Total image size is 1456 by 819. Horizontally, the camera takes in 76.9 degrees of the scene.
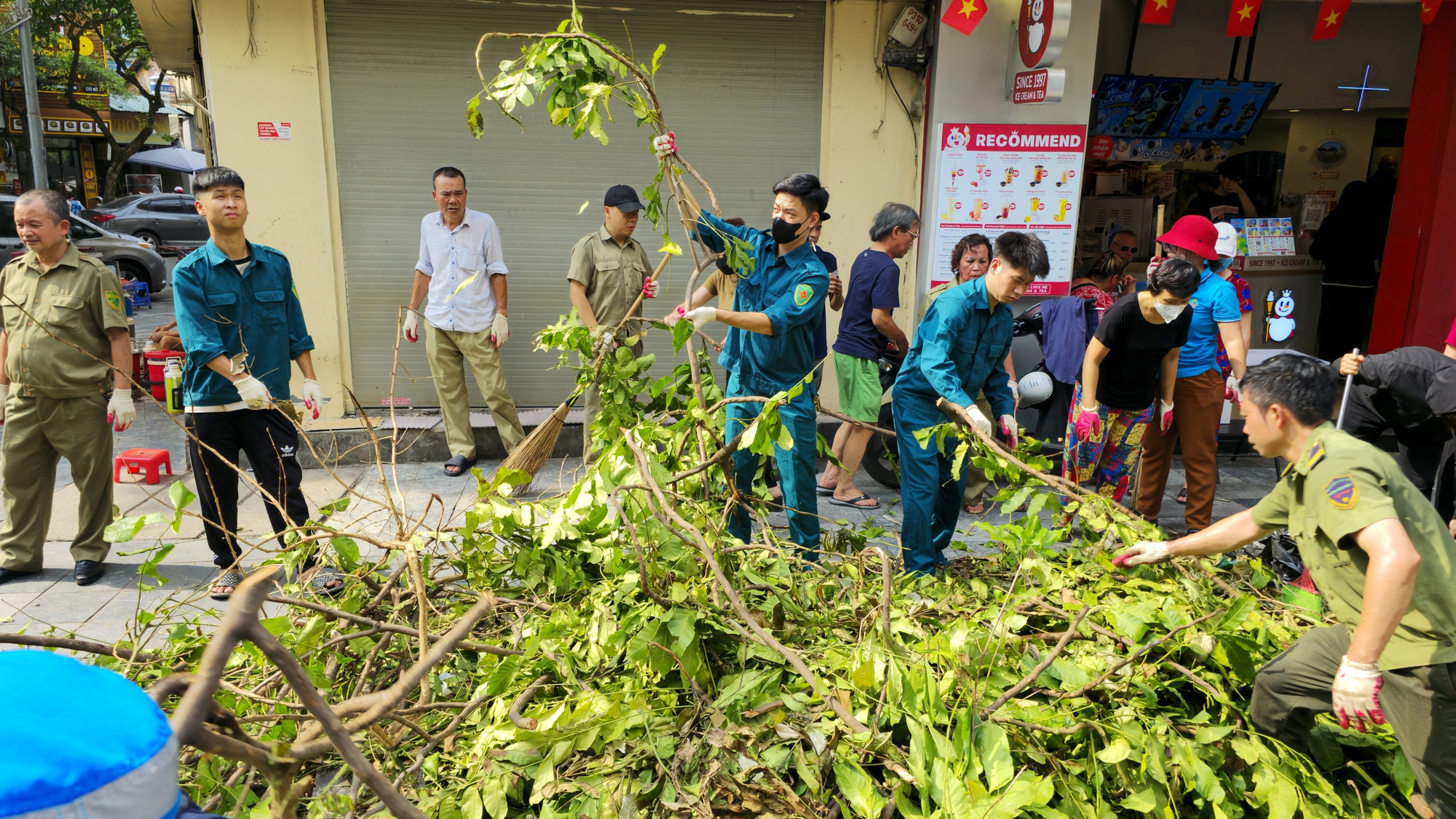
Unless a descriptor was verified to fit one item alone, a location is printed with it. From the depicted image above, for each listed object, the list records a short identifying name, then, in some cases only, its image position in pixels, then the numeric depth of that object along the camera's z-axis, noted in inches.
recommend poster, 271.7
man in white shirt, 251.1
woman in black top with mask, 186.4
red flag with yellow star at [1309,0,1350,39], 248.7
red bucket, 270.7
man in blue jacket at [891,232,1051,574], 163.9
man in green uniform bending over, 91.8
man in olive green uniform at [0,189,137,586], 175.3
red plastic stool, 237.8
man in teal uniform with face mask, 169.6
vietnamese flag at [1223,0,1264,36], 247.8
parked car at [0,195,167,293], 580.7
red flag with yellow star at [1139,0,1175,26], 245.6
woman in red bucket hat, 200.8
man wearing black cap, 242.2
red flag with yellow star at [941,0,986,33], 241.3
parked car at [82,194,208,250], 765.9
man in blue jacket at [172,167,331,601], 165.2
